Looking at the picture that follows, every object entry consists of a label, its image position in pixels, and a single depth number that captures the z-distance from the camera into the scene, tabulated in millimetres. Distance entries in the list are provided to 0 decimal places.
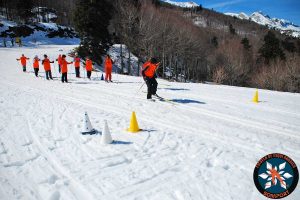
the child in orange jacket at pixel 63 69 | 16031
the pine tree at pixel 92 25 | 30500
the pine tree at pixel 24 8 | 58594
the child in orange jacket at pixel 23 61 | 20641
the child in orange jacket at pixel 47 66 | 16656
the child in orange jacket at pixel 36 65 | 17955
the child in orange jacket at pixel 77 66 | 18305
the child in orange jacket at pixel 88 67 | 17794
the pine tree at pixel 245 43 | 57112
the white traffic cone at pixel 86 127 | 6621
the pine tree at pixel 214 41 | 66606
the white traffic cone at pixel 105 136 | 5988
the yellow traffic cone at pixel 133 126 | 6879
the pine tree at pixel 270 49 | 51250
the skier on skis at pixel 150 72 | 10703
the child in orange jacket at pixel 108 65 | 16359
